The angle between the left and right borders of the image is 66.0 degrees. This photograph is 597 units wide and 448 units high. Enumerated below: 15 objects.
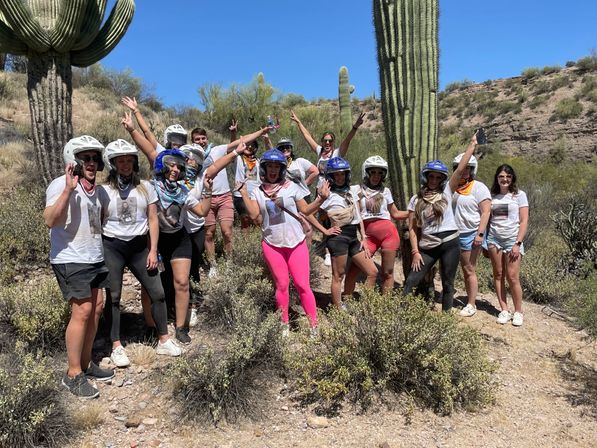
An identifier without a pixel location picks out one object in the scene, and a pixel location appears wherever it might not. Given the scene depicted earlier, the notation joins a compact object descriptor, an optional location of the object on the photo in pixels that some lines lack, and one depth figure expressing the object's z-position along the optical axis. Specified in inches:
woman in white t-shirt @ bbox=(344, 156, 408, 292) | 193.8
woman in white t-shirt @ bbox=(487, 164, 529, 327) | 209.2
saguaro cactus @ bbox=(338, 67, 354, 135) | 433.7
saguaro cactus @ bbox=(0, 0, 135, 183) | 263.9
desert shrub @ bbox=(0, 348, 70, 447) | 114.6
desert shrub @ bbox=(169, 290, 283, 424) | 135.1
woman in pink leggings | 167.9
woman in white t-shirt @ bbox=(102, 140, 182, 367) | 148.5
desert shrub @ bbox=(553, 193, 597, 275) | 332.2
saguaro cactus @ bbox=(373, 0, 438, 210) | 206.5
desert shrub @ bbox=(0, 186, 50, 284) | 223.7
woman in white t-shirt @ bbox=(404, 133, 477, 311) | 184.7
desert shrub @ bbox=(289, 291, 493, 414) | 141.8
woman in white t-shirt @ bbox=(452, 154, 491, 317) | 204.1
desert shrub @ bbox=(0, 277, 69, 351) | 158.9
